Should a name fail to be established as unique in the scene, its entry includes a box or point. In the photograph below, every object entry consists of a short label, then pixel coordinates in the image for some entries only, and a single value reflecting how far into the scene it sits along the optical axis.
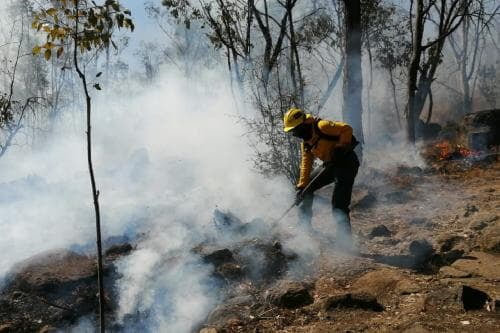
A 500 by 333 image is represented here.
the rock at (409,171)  8.78
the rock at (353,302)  3.66
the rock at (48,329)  4.12
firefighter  5.00
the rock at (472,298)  3.29
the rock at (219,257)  5.11
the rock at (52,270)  4.81
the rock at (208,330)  3.71
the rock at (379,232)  5.62
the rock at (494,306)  3.19
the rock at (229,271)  4.85
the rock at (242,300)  4.23
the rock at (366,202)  6.98
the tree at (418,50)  10.29
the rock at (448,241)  4.88
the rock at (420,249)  4.80
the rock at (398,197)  7.04
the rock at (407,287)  3.83
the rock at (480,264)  3.92
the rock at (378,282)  4.01
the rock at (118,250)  5.56
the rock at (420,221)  5.84
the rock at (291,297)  4.07
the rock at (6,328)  4.12
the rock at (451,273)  3.99
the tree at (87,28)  2.73
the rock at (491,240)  4.41
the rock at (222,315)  3.97
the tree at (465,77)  23.50
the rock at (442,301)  3.31
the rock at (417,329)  3.00
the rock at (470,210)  5.77
